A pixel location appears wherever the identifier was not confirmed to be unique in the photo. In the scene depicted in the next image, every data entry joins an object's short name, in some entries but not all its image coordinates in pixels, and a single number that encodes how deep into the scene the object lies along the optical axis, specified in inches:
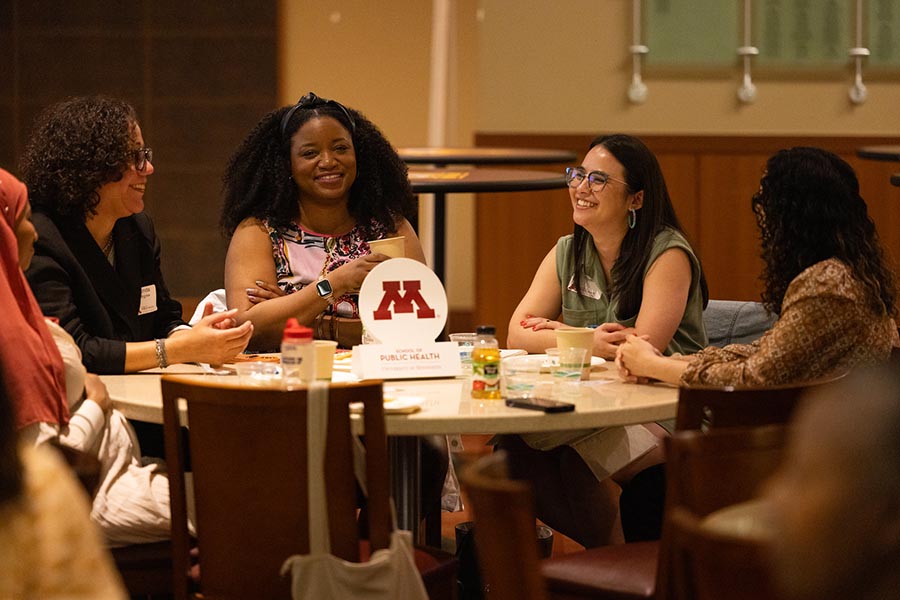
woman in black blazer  219.4
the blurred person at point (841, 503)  89.0
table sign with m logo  205.2
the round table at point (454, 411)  180.2
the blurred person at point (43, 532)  102.8
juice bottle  195.4
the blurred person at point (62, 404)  180.8
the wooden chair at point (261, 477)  165.3
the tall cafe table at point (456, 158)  379.7
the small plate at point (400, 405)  180.2
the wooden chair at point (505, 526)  136.0
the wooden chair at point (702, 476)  154.3
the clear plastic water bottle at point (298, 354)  186.7
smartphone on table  184.4
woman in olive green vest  233.5
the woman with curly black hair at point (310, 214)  256.0
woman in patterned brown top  198.0
